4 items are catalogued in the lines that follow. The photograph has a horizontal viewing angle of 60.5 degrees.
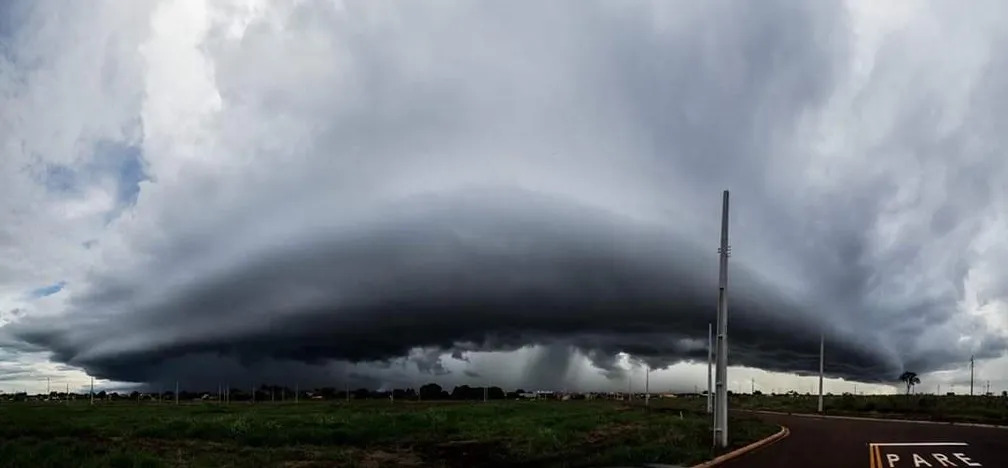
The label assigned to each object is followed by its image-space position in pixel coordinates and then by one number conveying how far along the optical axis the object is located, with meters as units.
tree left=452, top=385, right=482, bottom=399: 169.88
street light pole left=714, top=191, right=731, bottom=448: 29.08
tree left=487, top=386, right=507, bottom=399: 171.46
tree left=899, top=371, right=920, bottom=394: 145.02
